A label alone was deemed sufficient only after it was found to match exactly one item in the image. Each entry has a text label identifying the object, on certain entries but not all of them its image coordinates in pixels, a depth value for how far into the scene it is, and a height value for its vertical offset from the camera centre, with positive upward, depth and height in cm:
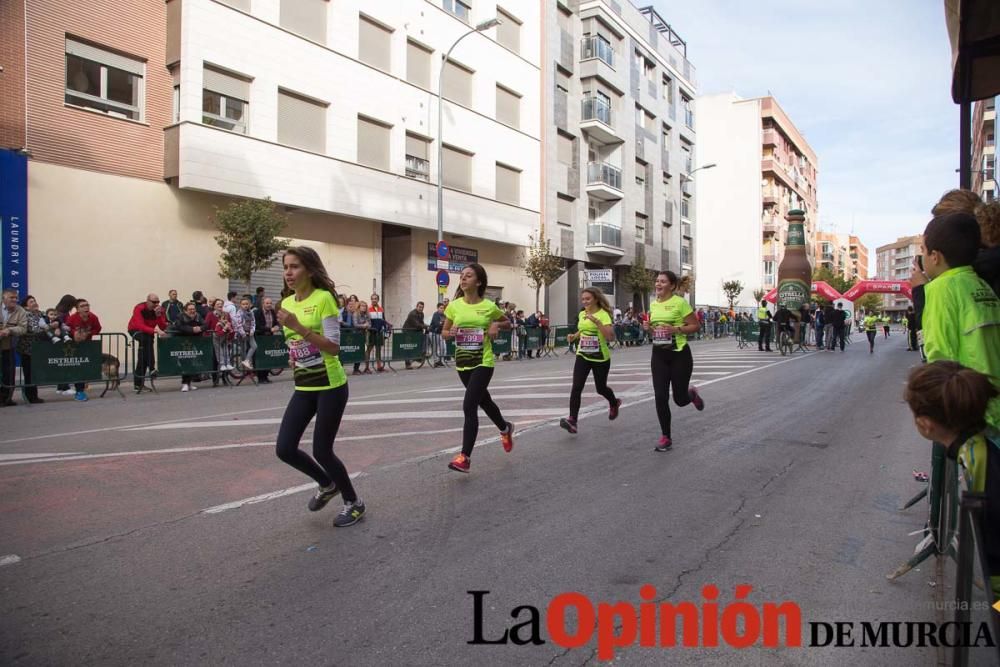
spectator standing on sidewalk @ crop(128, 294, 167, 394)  1332 -9
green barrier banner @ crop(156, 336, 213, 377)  1327 -54
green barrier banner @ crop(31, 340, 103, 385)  1170 -61
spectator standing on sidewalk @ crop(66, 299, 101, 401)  1227 +1
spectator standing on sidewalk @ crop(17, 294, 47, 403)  1162 -32
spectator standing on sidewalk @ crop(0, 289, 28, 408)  1141 -11
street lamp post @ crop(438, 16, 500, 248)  2292 +619
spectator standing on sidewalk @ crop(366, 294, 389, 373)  1756 -20
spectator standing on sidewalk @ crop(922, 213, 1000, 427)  293 +13
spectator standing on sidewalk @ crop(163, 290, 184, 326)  1451 +37
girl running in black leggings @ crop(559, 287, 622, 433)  781 -19
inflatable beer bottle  3578 +328
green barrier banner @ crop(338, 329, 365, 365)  1645 -40
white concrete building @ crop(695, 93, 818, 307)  7194 +1439
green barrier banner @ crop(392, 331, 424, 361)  1822 -41
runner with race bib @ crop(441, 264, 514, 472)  621 -3
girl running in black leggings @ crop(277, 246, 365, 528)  457 -32
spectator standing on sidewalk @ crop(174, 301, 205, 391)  1367 +0
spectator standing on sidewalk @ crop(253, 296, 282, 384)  1534 +17
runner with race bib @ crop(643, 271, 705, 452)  736 -8
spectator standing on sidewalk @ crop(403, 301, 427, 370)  1919 +20
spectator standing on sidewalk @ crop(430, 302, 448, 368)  1948 -32
